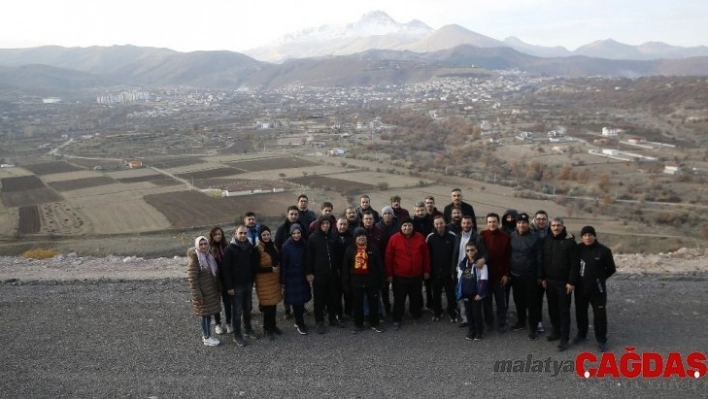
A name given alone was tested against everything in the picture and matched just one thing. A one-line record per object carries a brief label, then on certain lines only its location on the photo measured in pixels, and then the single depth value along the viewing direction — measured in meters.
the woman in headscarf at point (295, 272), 6.57
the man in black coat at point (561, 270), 5.92
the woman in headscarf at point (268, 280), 6.54
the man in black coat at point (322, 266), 6.64
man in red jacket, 6.64
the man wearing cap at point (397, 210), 7.32
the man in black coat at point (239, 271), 6.35
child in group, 6.29
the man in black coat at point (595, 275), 5.80
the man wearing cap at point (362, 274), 6.56
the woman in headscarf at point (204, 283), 6.23
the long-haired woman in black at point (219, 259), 6.51
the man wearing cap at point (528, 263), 6.26
